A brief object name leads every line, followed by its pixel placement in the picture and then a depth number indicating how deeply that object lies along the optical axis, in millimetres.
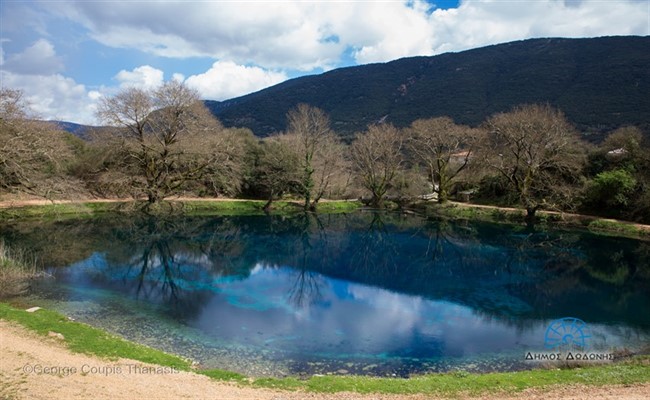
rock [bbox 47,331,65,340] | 10195
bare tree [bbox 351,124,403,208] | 45062
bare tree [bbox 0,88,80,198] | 21984
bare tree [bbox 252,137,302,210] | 42000
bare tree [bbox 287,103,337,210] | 41750
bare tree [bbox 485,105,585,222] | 36312
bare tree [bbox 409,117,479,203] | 42500
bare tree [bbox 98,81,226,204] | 36906
